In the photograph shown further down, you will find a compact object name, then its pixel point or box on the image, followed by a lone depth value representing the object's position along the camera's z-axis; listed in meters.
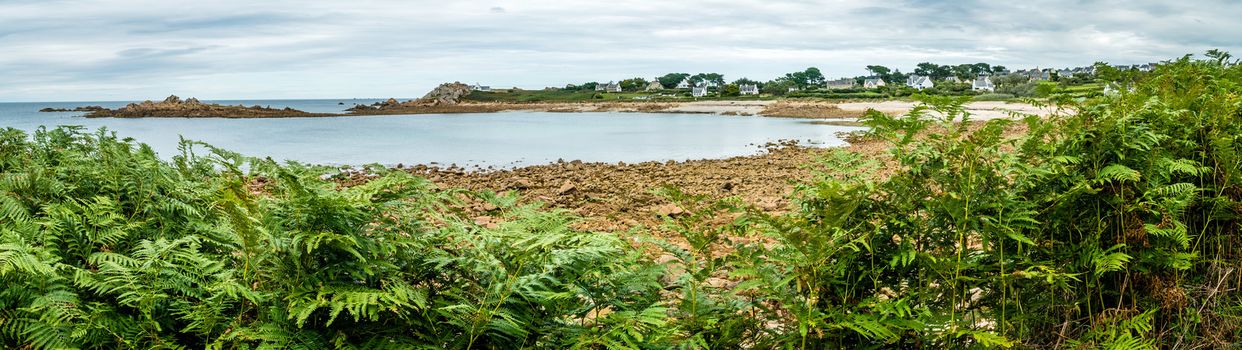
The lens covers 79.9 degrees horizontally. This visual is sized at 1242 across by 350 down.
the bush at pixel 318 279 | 2.40
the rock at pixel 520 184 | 17.36
